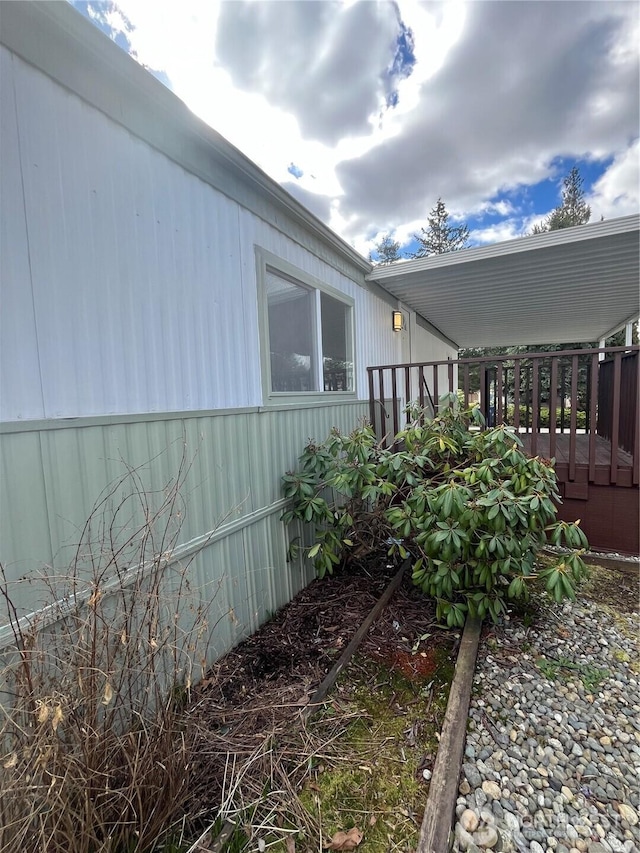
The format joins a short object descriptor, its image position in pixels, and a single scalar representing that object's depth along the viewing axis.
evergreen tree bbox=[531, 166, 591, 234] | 24.61
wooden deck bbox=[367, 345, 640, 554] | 3.72
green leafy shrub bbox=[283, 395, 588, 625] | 2.44
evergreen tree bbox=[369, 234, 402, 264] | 26.92
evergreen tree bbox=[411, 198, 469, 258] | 25.88
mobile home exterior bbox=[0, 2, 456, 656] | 1.51
